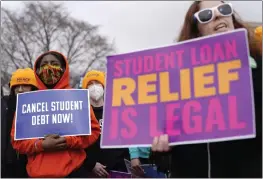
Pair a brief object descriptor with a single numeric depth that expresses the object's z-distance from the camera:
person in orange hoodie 3.00
